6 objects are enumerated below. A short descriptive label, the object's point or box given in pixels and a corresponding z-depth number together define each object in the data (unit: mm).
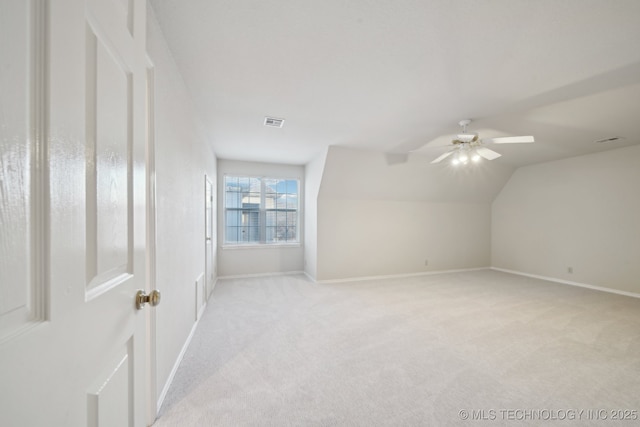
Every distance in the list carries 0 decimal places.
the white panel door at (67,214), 371
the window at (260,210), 5133
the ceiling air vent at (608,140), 3555
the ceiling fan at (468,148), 2733
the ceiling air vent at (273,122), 2961
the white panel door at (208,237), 3439
